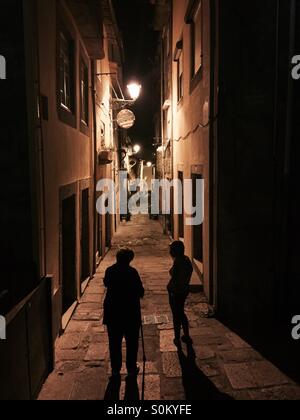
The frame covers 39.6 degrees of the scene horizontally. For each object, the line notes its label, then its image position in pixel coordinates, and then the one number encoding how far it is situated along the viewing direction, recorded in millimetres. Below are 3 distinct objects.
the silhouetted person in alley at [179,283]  6879
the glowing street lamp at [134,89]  15530
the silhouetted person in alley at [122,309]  5715
